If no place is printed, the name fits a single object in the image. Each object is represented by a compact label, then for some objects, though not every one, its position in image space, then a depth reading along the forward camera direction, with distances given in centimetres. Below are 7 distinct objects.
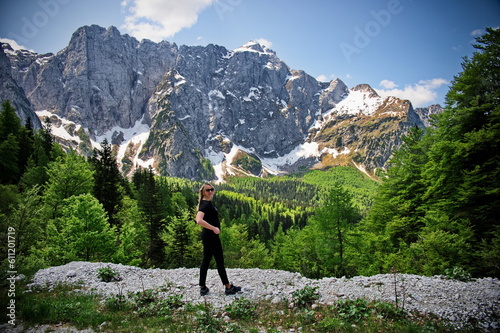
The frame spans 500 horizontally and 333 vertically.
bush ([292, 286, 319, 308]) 716
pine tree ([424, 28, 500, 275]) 1285
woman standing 763
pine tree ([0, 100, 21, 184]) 3120
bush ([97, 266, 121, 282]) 988
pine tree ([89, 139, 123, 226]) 2897
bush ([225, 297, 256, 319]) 652
